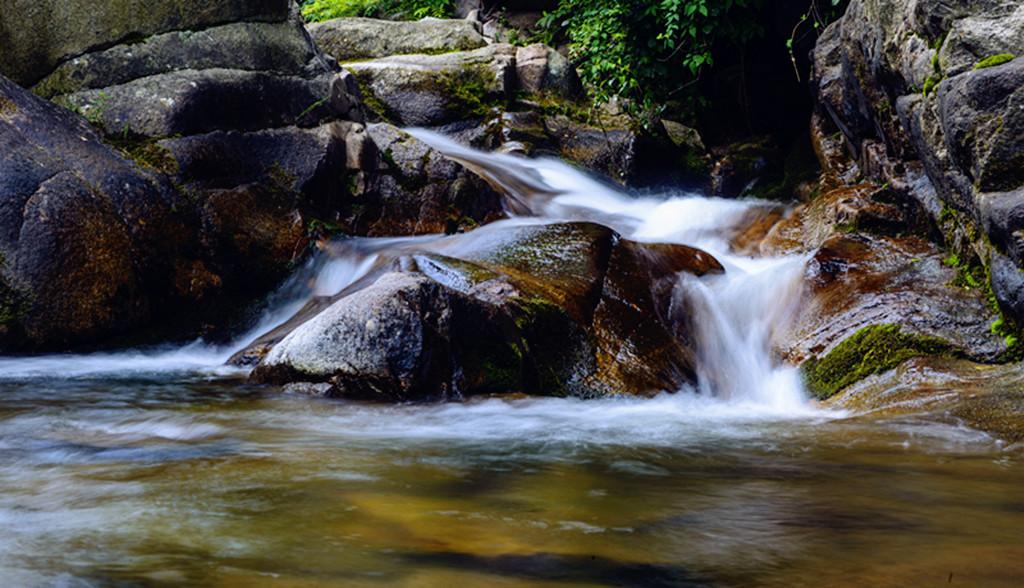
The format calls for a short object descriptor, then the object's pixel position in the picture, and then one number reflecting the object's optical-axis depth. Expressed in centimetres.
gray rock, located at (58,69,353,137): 766
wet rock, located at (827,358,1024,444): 424
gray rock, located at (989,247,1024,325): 502
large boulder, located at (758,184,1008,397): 546
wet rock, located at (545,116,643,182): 1125
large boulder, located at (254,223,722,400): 529
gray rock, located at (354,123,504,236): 866
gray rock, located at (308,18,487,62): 1280
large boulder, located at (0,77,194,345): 634
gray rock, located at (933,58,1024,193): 501
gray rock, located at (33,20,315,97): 788
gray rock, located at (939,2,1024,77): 543
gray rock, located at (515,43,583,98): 1212
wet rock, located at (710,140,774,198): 1125
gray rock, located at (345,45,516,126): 1134
